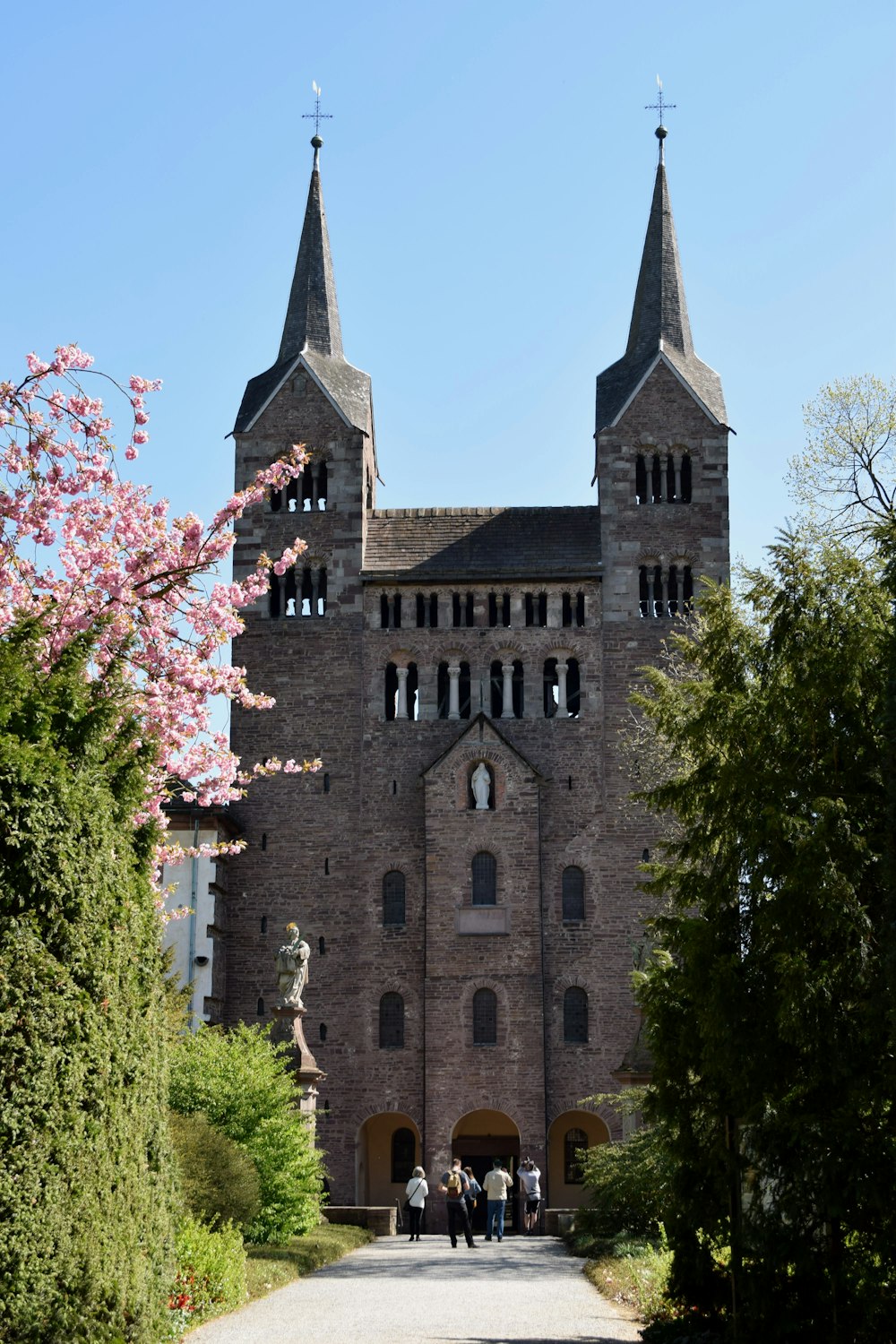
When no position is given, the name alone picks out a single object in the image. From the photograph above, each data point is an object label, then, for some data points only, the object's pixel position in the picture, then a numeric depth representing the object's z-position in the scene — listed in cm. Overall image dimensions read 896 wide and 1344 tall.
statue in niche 4294
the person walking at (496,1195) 3058
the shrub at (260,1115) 2397
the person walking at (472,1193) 3272
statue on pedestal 3145
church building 4166
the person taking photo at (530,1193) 3659
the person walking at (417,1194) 3000
